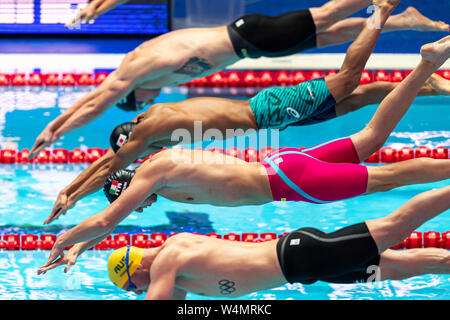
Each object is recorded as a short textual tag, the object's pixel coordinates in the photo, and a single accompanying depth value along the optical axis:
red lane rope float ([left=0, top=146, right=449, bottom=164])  12.59
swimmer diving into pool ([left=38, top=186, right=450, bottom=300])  6.18
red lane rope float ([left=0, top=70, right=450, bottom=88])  13.09
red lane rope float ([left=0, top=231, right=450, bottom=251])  9.81
